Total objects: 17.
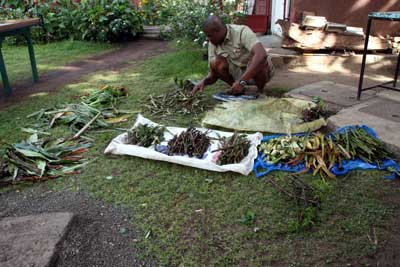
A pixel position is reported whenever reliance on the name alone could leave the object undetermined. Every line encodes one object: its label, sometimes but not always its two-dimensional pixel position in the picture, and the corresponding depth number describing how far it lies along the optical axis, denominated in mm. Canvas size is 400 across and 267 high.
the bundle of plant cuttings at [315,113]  3576
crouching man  3873
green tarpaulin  3439
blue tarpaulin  2754
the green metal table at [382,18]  3468
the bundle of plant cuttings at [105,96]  4332
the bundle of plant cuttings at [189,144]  3045
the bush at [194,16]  6344
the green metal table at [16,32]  4816
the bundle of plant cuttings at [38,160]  2889
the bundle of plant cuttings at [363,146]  2863
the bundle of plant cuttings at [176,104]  4070
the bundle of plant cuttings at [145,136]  3254
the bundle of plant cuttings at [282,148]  2914
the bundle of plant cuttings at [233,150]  2922
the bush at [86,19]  8641
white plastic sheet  2822
